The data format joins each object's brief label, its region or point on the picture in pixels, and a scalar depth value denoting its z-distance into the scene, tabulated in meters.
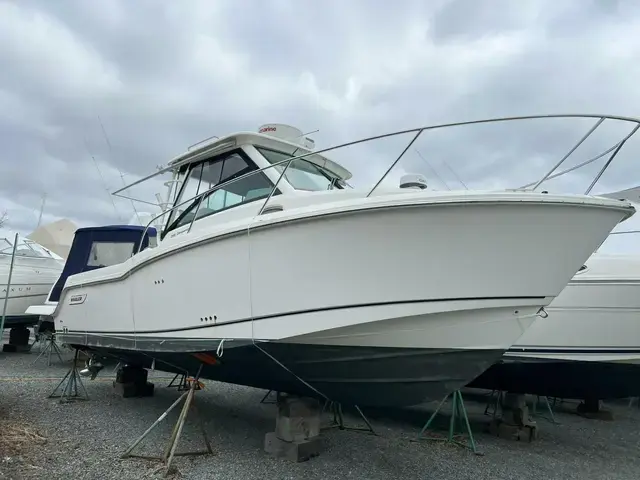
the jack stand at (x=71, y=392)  6.64
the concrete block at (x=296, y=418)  4.37
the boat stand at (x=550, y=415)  7.06
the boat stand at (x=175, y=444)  3.98
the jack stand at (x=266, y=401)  6.93
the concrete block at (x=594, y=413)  7.45
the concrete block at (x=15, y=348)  11.92
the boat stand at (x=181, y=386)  7.43
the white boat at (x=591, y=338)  5.47
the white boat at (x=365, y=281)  3.16
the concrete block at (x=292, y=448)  4.34
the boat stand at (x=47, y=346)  10.28
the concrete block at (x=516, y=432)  5.77
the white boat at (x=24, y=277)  10.88
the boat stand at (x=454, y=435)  5.16
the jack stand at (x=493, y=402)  6.57
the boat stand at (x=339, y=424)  5.70
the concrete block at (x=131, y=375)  7.15
